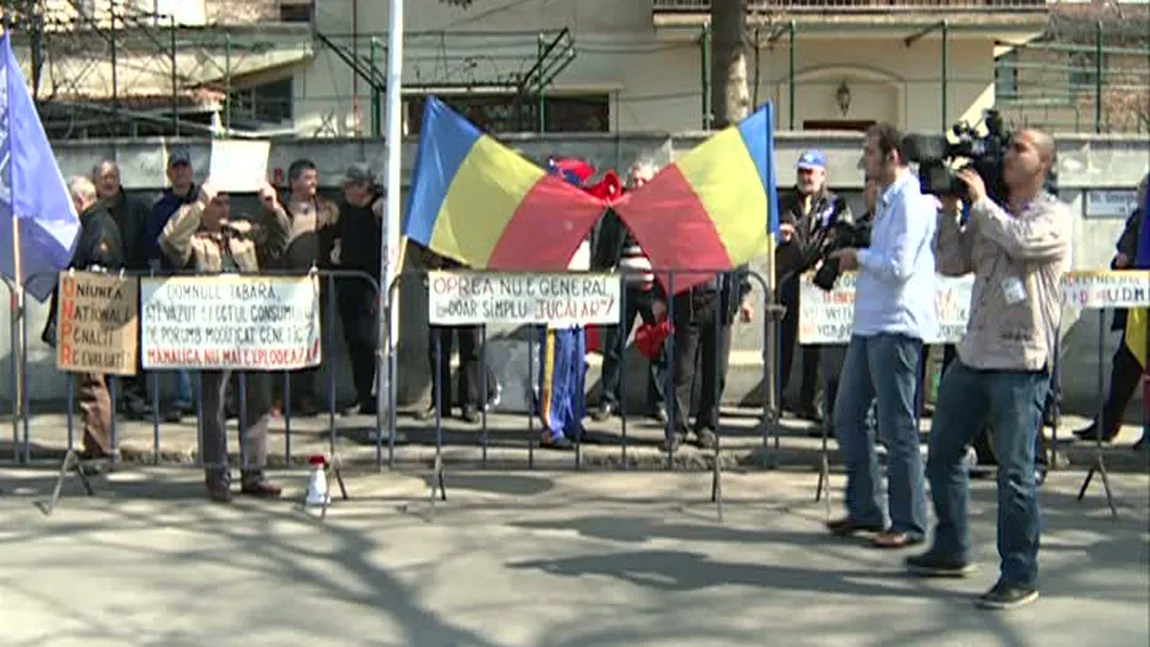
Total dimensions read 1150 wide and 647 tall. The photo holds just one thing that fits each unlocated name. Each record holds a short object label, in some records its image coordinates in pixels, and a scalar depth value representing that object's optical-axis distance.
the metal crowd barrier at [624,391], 8.24
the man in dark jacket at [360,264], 10.25
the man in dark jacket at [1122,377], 9.48
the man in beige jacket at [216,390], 7.81
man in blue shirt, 6.49
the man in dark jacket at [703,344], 9.11
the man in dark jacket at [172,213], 9.66
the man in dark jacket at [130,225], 9.77
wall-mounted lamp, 20.80
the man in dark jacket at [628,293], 9.45
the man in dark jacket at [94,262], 8.52
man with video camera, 5.72
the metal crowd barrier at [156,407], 7.89
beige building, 19.72
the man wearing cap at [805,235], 9.64
